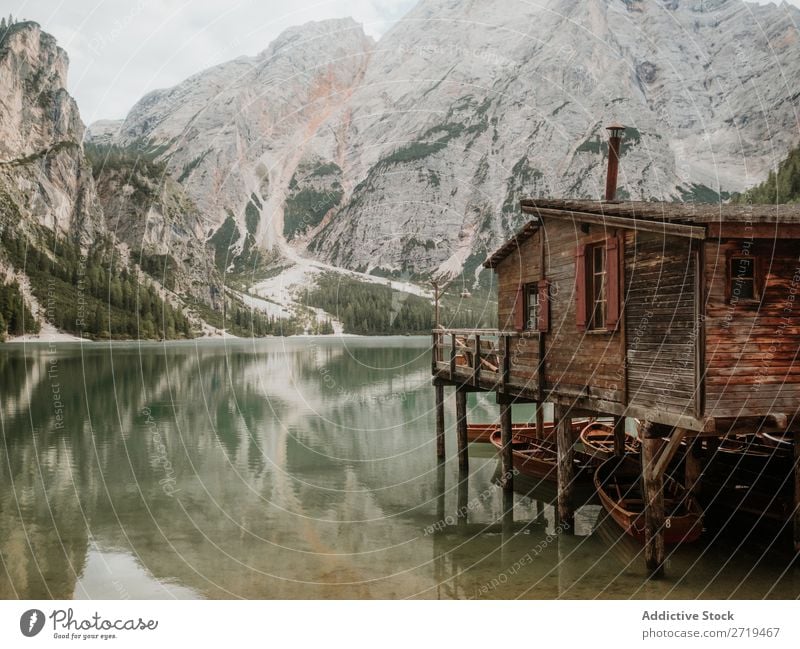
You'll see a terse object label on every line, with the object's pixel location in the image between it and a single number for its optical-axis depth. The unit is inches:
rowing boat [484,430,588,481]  807.6
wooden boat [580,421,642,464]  780.0
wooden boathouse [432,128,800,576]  471.2
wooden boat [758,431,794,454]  643.9
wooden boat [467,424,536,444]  1070.4
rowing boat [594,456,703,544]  544.4
